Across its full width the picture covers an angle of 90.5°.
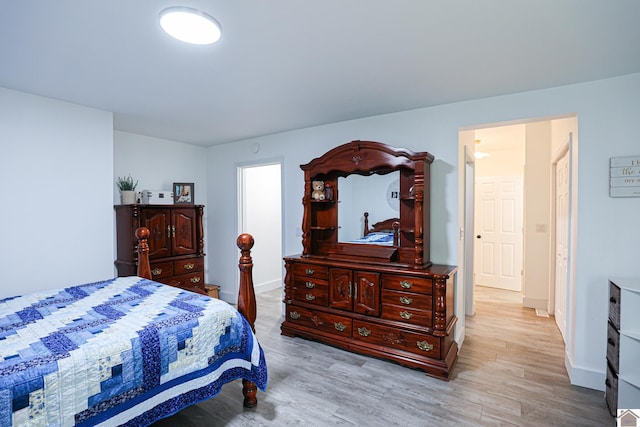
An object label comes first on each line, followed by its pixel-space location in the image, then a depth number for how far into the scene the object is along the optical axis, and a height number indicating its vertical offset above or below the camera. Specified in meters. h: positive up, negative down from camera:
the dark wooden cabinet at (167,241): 3.67 -0.44
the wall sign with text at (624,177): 2.32 +0.22
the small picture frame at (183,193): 4.49 +0.20
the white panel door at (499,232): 5.53 -0.46
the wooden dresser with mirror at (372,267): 2.75 -0.57
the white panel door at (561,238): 3.38 -0.36
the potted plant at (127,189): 3.86 +0.22
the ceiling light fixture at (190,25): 1.60 +0.97
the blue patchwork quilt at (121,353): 1.32 -0.72
